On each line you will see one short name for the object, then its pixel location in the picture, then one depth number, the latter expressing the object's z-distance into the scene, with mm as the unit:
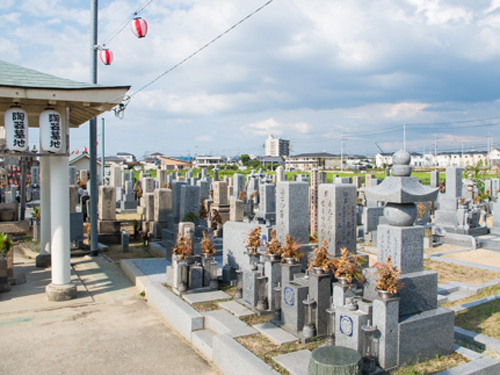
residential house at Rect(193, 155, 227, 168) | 109344
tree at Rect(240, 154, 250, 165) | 97688
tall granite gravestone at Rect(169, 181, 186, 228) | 13033
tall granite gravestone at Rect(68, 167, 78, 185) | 20311
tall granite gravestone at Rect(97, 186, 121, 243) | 13578
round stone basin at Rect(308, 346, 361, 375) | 3588
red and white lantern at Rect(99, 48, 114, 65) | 10805
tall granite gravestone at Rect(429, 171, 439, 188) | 21156
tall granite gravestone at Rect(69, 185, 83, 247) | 11844
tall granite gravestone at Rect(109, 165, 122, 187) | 26875
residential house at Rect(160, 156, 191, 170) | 96938
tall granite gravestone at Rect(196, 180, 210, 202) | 20541
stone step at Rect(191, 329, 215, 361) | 5336
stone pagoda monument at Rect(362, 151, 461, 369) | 4488
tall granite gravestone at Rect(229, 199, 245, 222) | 15289
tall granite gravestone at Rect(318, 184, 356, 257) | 8477
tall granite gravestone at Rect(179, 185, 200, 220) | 12039
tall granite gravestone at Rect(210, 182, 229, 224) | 17203
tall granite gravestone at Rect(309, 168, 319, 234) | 14930
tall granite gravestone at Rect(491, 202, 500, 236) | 14383
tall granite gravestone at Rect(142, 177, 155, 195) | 21036
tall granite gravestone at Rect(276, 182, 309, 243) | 7840
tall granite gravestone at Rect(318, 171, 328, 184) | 21656
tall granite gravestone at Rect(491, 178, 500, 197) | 25500
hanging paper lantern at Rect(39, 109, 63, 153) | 7266
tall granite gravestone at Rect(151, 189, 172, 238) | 13688
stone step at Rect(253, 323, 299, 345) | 5172
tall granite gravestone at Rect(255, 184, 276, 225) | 15180
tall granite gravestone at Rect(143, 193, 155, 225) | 15023
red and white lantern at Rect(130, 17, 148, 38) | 8703
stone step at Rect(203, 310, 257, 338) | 5457
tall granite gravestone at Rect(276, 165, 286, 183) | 25984
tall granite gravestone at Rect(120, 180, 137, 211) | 22797
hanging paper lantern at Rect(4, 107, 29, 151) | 7066
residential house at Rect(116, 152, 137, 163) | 134375
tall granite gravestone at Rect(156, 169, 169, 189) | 27688
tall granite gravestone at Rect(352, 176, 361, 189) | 29280
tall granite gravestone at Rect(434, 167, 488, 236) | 14445
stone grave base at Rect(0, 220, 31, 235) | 13836
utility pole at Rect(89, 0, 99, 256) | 10812
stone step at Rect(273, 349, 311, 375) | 4295
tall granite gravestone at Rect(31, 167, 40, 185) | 24000
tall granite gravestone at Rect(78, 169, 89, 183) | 27228
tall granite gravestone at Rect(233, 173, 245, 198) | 24375
